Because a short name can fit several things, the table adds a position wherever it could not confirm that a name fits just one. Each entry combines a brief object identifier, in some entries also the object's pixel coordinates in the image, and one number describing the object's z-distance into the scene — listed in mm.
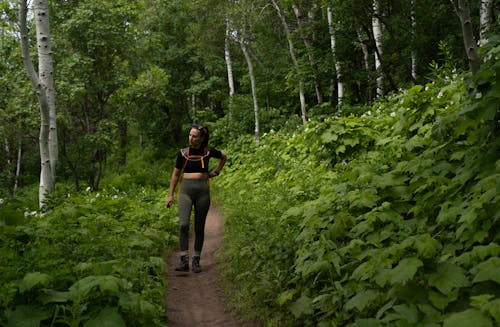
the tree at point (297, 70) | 16516
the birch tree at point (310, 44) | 16281
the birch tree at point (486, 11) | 10367
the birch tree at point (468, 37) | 4773
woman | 6879
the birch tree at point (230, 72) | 22681
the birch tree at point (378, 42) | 12766
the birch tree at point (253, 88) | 18812
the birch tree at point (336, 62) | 14891
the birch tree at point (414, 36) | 12648
